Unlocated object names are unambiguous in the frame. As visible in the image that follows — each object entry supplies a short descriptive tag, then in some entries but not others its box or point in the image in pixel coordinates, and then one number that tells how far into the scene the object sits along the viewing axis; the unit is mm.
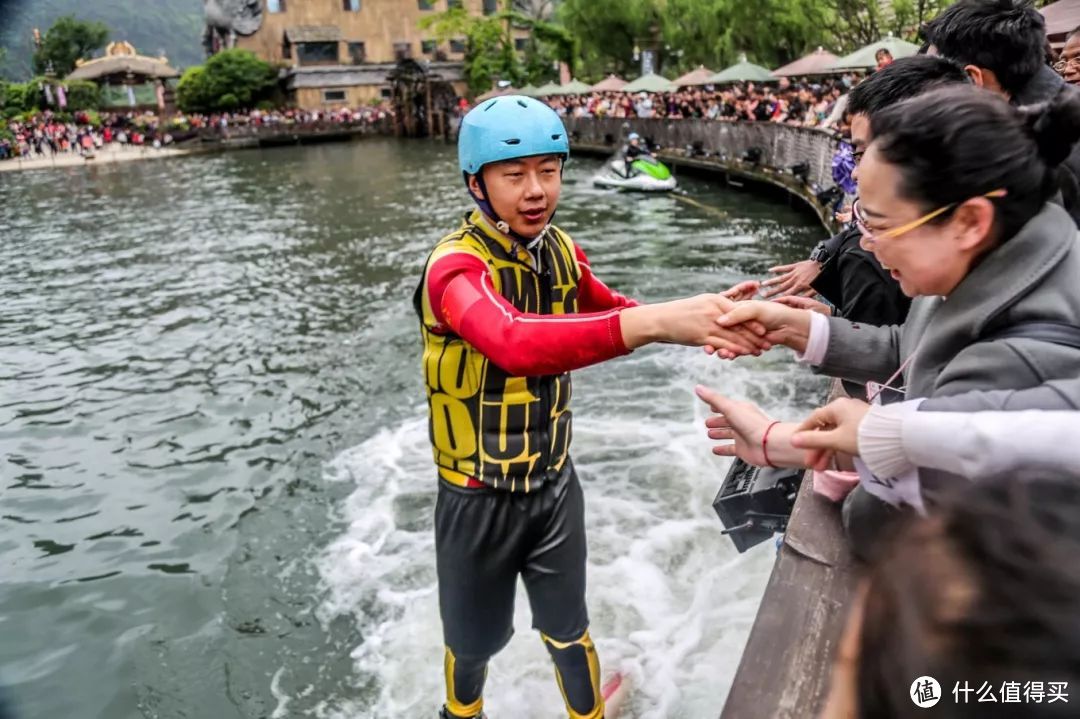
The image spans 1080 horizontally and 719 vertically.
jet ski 23031
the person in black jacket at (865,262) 2787
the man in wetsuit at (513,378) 2426
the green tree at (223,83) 62312
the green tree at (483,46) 63281
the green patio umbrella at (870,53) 20125
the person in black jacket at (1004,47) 3086
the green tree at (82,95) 64312
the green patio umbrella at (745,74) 30891
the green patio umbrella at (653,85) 35875
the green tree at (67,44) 93375
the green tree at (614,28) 52188
